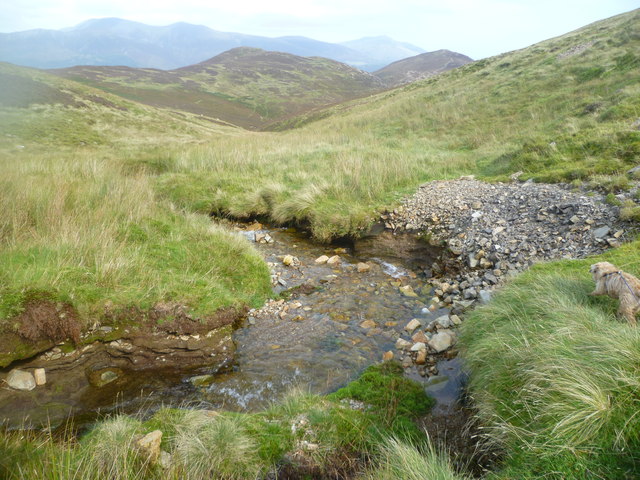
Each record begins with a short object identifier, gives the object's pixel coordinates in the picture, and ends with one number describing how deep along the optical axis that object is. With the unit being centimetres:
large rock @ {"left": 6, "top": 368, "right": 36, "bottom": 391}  398
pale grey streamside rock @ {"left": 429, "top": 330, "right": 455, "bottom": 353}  475
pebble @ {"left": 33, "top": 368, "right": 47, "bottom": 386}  409
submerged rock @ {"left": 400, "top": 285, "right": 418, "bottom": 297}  651
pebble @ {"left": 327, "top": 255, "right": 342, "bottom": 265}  795
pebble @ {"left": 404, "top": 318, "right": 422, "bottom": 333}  540
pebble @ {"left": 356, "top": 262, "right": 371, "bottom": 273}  754
